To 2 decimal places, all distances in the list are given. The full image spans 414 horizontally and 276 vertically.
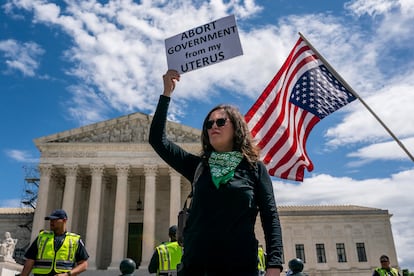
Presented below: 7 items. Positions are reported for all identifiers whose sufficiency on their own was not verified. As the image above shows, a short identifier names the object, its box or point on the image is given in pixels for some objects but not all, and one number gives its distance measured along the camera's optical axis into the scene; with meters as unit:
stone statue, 18.55
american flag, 9.23
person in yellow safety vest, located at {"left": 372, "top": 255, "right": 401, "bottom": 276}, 10.94
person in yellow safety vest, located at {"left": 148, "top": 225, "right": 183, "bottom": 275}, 6.91
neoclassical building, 37.22
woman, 2.85
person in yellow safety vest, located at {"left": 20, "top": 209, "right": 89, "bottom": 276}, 6.44
